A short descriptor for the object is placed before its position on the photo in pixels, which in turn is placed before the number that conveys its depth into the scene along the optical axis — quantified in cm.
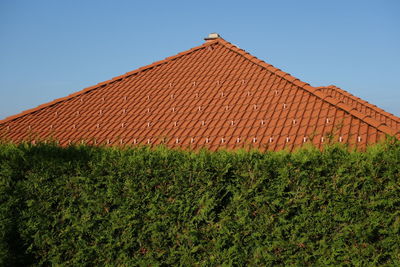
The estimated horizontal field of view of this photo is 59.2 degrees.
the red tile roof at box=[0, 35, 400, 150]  909
